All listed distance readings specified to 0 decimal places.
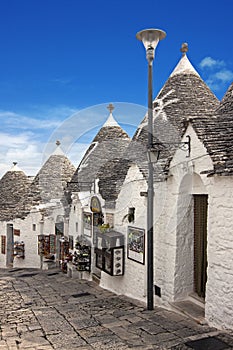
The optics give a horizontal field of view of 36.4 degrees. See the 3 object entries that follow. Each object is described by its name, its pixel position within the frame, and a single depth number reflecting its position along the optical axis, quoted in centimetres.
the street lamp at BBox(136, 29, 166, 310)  708
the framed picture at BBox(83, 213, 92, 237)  1225
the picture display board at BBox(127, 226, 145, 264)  838
